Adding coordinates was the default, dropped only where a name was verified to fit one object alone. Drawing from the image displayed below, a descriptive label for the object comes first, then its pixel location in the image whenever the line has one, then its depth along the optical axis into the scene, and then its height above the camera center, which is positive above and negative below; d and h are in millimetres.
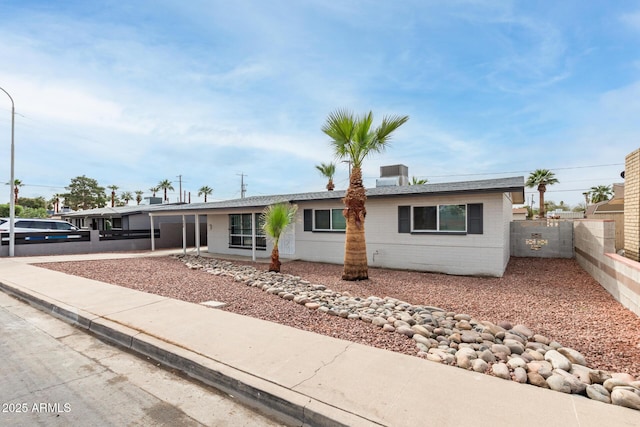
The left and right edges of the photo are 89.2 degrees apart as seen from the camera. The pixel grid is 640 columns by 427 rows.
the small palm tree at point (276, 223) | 10859 -205
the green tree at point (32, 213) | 48412 +1379
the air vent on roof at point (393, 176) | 15047 +1873
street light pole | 15430 +981
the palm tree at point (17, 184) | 51641 +6159
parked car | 18097 -199
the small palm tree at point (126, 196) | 66862 +4937
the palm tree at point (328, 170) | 27422 +3889
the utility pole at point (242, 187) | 50462 +4778
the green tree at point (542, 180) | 34469 +3340
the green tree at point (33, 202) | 63469 +3929
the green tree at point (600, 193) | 49278 +2655
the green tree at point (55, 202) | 61000 +3903
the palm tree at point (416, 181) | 24962 +2581
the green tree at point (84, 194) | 50969 +4282
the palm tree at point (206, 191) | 66625 +5664
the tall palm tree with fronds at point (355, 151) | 9359 +1922
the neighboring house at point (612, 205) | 18512 +337
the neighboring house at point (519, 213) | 33188 -167
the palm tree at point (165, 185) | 63319 +6695
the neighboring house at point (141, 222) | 21781 -190
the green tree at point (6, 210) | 45919 +1749
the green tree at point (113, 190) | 51788 +5131
